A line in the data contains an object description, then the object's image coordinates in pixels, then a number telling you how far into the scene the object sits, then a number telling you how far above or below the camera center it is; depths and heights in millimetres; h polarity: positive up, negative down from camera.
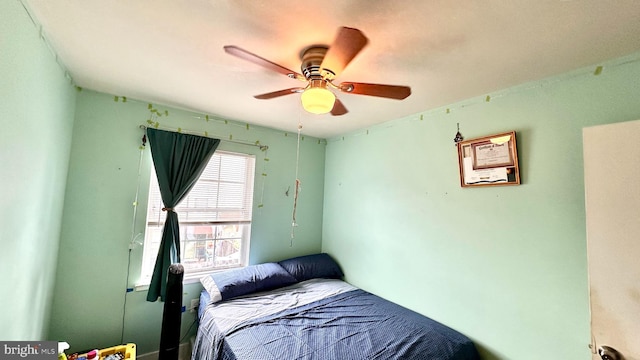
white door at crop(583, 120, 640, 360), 1208 -111
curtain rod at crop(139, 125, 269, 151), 2404 +644
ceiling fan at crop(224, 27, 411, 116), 1161 +685
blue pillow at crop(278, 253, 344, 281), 2898 -780
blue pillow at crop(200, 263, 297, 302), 2318 -804
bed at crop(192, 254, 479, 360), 1703 -969
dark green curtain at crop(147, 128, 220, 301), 2240 +184
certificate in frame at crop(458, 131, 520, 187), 1787 +355
